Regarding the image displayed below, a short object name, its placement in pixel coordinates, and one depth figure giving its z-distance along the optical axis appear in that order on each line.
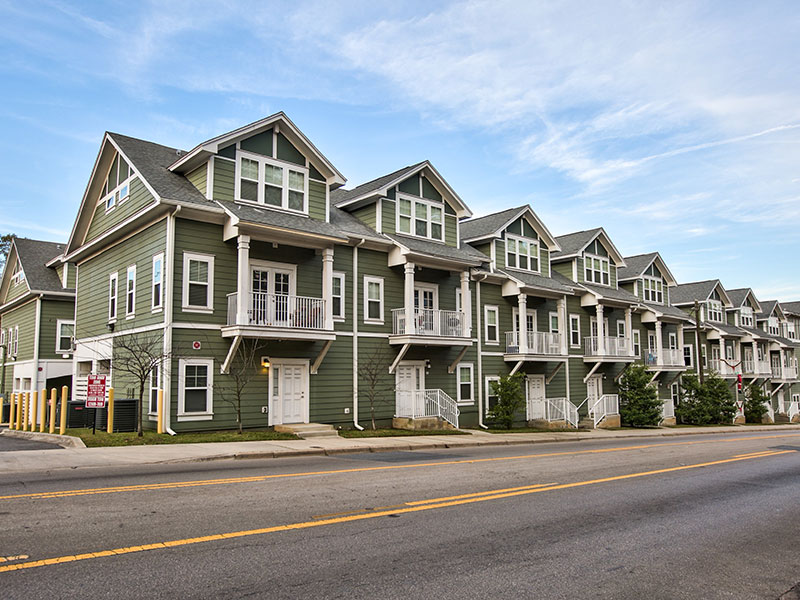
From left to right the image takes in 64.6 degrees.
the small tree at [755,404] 48.72
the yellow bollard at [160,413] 18.41
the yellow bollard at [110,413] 18.71
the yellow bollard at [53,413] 18.80
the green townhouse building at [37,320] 30.56
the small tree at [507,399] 27.28
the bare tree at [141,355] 18.23
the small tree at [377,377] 23.53
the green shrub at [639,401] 34.97
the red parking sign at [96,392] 17.75
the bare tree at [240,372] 19.75
